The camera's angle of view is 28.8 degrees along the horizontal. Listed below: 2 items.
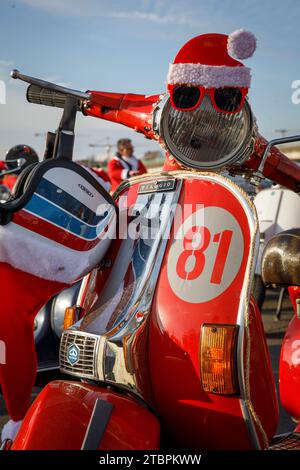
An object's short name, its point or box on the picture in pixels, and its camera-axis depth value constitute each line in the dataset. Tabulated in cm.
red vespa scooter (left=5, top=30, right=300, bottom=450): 161
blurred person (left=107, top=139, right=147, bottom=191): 867
